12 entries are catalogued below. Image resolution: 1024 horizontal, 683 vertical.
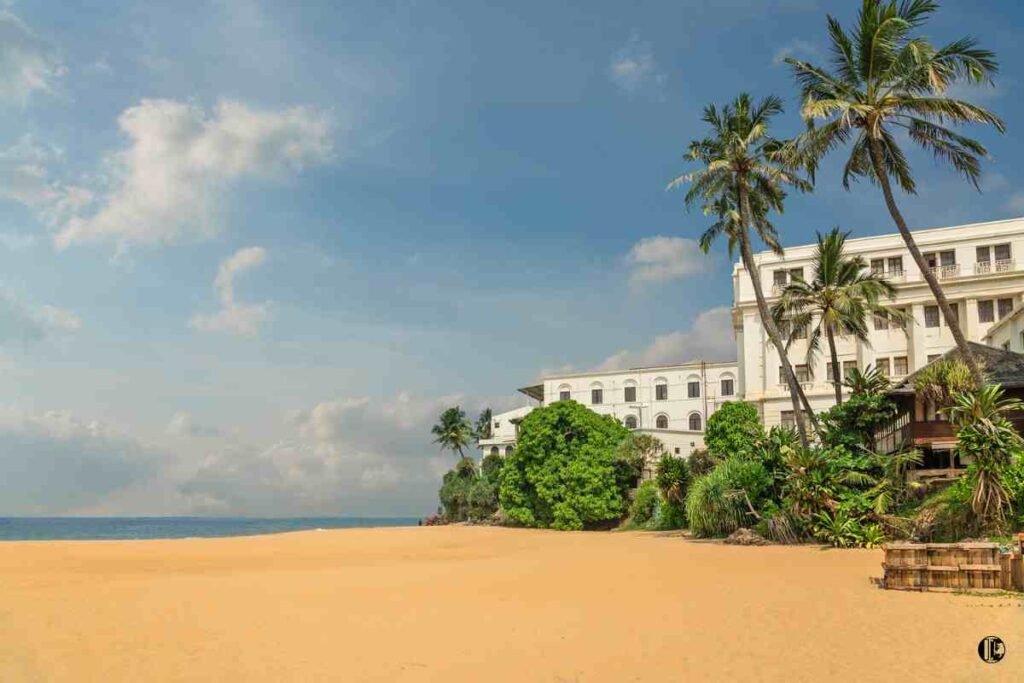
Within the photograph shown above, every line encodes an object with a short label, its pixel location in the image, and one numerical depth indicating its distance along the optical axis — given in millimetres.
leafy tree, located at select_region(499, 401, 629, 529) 49438
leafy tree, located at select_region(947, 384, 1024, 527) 20266
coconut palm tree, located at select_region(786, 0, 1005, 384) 26484
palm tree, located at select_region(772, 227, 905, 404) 36875
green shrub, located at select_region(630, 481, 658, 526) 45812
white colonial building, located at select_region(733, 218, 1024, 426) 54312
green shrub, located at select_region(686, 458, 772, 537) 30156
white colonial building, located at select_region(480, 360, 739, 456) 75112
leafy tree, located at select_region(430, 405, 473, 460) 93812
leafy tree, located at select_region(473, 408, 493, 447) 96250
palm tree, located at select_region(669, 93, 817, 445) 35000
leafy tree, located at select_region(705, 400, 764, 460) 53094
